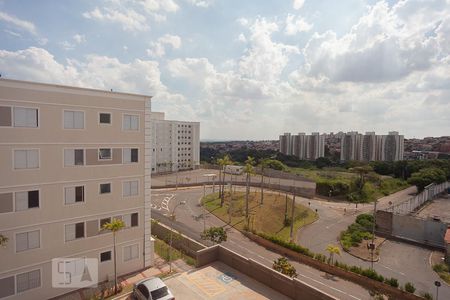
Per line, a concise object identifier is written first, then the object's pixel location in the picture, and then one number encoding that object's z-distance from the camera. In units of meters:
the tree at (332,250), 34.09
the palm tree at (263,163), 69.79
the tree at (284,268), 25.79
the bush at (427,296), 26.13
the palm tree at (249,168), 58.31
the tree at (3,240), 19.67
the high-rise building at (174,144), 115.06
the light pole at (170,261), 27.97
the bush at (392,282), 28.77
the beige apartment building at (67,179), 20.61
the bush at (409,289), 27.73
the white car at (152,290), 16.14
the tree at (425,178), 81.04
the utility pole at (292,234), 45.34
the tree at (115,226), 22.62
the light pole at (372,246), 37.16
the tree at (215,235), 33.65
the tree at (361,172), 77.69
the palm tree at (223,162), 62.40
